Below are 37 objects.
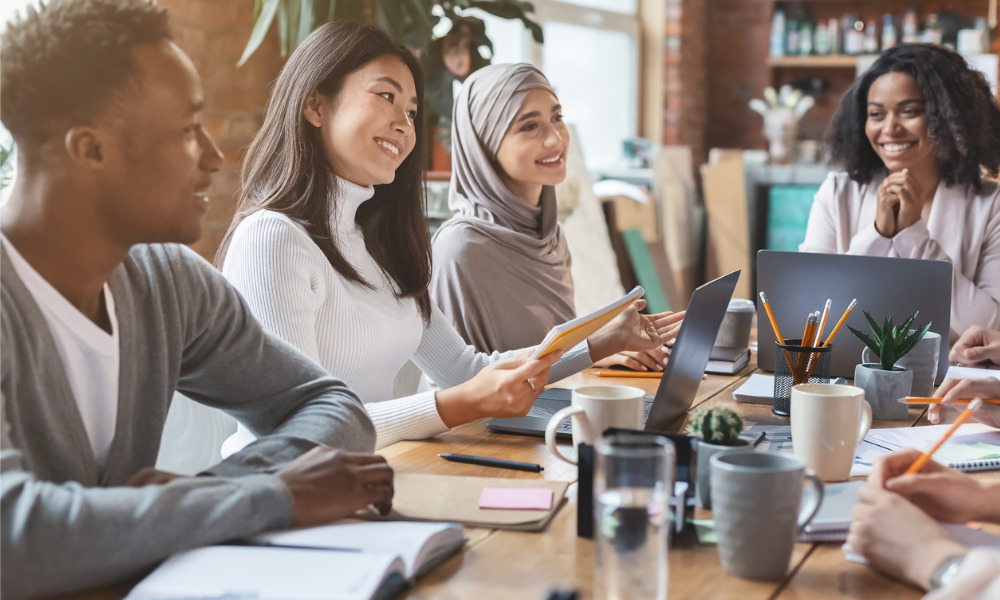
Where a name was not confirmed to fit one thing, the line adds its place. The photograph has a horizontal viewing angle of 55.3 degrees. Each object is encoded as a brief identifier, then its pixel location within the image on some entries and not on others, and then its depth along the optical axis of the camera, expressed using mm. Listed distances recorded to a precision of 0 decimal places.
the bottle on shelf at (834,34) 5367
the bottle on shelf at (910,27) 5203
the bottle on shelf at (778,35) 5469
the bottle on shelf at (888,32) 5266
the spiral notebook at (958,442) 1233
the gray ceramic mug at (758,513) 852
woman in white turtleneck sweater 1513
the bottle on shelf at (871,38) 5316
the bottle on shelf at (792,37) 5441
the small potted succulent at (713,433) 1000
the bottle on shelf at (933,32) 5148
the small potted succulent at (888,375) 1468
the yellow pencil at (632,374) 1833
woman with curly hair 2348
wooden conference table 851
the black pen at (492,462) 1215
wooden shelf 5297
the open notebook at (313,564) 798
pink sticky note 1050
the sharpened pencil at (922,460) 972
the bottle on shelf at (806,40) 5418
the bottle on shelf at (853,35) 5336
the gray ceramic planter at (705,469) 987
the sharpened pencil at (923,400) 1394
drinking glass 786
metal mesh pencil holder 1515
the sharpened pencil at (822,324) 1538
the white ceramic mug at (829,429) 1157
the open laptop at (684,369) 1267
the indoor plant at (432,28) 2639
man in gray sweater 835
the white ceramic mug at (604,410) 1121
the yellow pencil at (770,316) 1565
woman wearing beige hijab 2184
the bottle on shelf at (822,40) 5371
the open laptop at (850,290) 1640
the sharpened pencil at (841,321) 1536
